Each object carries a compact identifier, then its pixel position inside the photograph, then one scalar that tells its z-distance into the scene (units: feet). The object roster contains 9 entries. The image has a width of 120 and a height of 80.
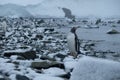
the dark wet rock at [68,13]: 168.20
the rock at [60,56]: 25.85
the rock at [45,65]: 18.53
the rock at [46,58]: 22.65
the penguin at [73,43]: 27.61
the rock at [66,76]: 15.61
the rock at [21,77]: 14.16
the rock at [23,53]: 22.95
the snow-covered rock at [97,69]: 8.68
